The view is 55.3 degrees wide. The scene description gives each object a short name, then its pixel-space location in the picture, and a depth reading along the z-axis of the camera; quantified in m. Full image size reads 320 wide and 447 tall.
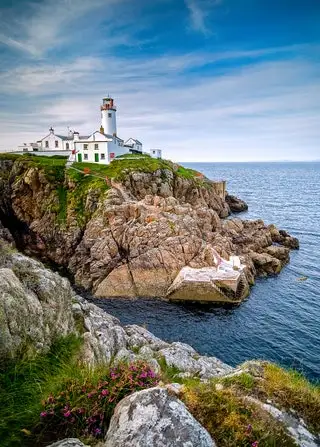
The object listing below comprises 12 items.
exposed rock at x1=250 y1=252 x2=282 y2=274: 44.06
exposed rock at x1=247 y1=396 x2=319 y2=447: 5.62
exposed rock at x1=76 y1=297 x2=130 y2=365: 9.61
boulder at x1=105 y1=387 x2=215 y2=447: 4.52
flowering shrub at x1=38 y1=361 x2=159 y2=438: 5.02
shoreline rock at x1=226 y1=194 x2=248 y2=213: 93.38
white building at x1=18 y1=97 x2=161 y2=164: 69.00
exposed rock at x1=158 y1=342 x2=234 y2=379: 14.27
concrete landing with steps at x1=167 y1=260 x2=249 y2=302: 35.28
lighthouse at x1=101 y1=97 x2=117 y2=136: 79.06
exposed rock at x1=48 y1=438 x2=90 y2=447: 4.57
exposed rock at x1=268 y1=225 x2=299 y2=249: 56.22
